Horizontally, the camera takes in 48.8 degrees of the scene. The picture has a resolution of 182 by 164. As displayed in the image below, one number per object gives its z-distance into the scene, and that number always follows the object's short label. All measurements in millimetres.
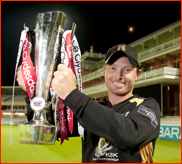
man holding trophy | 1030
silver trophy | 1294
